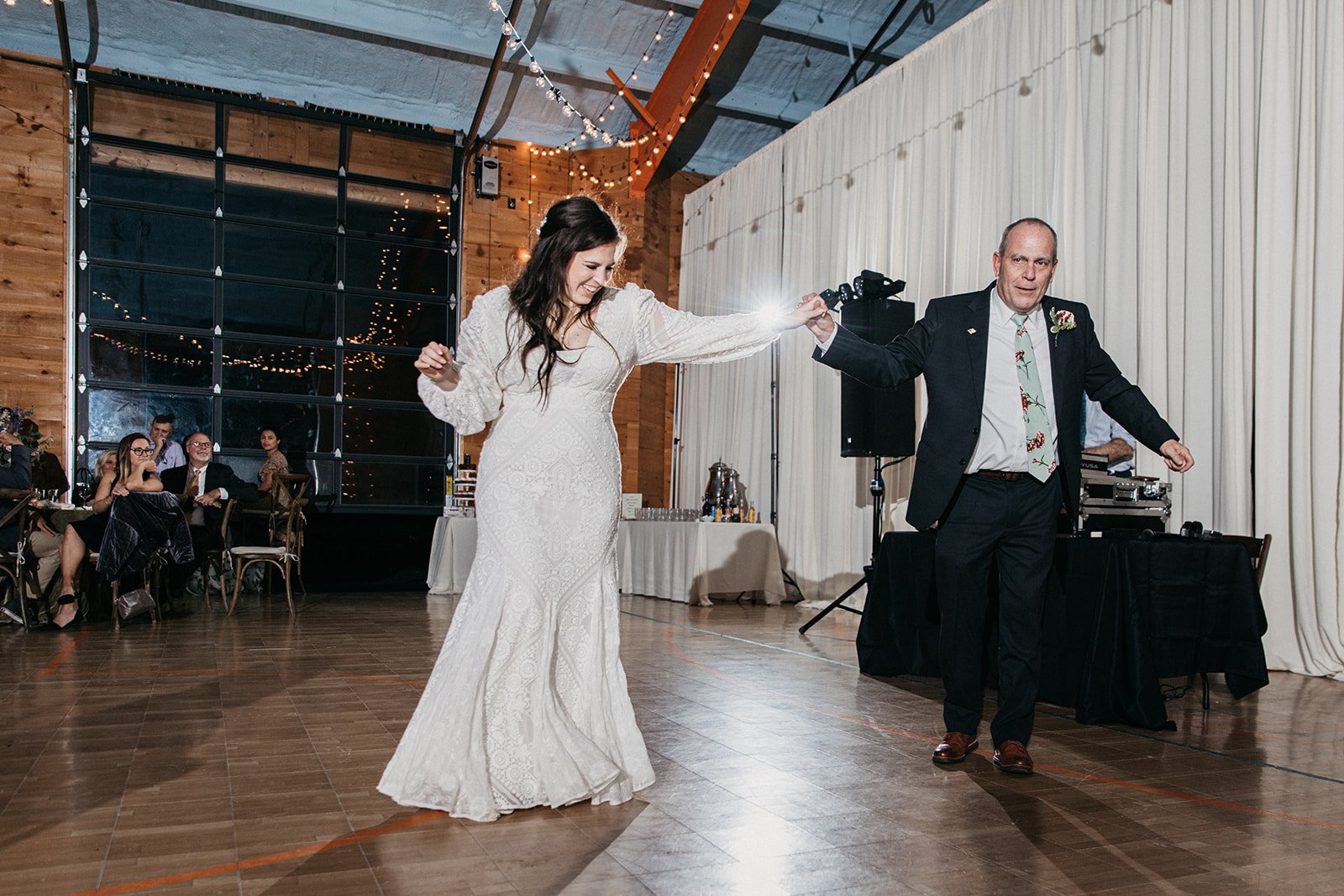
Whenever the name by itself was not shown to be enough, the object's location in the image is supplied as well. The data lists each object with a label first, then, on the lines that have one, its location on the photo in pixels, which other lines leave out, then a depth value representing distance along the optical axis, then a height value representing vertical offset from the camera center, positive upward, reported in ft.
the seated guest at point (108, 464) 22.13 -0.48
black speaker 21.34 +0.92
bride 8.40 -0.77
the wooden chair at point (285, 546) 24.81 -2.54
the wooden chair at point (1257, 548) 15.02 -1.30
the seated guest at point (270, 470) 31.14 -0.78
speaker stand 20.58 -1.01
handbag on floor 21.66 -3.30
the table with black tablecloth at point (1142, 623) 12.62 -2.04
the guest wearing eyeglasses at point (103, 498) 21.31 -1.13
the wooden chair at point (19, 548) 20.39 -2.10
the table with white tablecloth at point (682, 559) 27.84 -3.05
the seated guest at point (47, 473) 26.00 -0.77
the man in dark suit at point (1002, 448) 10.02 +0.06
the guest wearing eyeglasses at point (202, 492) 26.40 -1.25
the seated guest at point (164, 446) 28.99 -0.08
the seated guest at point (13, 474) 20.76 -0.67
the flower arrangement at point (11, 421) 22.45 +0.43
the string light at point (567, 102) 29.66 +11.12
